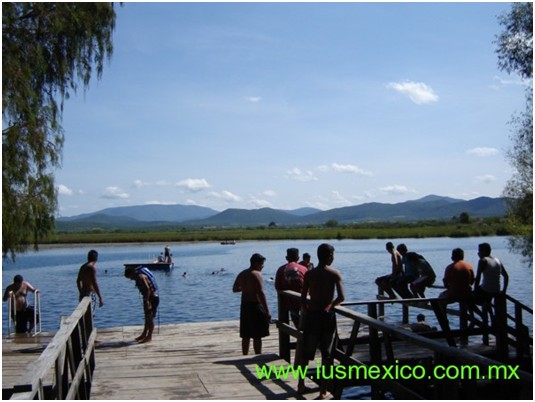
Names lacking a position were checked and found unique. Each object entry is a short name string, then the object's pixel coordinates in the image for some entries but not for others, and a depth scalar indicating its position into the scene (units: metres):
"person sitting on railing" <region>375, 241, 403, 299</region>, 13.93
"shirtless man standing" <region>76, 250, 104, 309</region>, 11.26
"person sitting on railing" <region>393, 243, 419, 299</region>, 13.12
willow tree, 9.40
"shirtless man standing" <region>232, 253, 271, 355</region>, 9.55
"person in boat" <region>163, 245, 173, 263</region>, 53.04
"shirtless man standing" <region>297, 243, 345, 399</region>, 7.23
